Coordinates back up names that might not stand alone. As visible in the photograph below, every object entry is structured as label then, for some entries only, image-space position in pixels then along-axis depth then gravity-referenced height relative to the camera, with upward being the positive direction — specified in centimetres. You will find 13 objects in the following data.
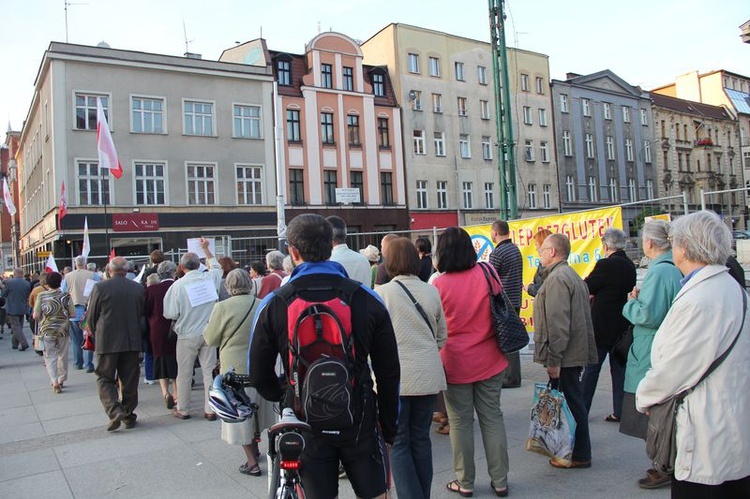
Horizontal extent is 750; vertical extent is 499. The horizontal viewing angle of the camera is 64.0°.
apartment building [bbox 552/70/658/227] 4350 +885
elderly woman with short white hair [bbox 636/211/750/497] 257 -56
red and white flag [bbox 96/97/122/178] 1664 +377
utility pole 1135 +295
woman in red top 425 -69
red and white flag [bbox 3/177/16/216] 2962 +443
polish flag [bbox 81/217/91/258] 1352 +87
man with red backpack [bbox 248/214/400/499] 259 -41
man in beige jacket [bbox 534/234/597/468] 473 -63
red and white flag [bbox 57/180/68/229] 2203 +293
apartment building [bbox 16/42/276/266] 2667 +631
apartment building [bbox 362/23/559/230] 3659 +918
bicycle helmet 297 -63
